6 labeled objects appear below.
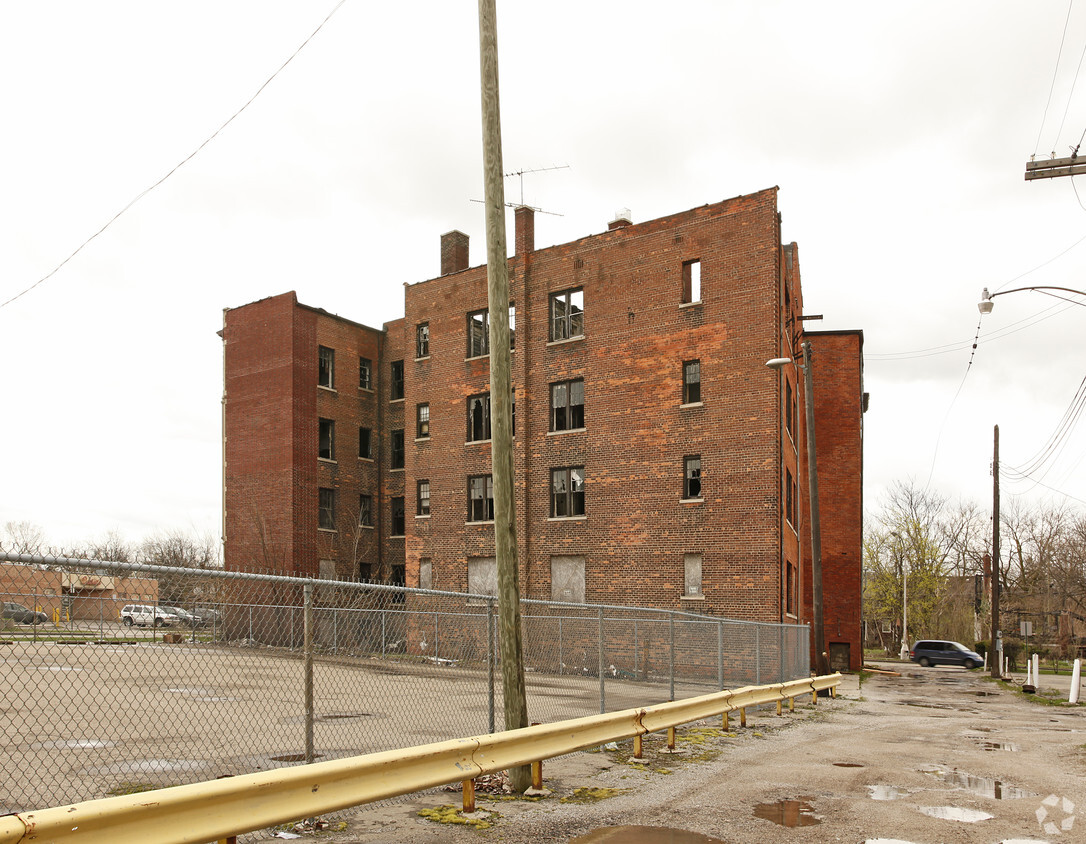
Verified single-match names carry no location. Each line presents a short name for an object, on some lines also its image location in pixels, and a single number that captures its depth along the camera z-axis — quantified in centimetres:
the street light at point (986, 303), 1947
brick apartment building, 2941
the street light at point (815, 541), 2612
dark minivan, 4766
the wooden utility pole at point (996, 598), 3847
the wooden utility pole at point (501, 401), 907
